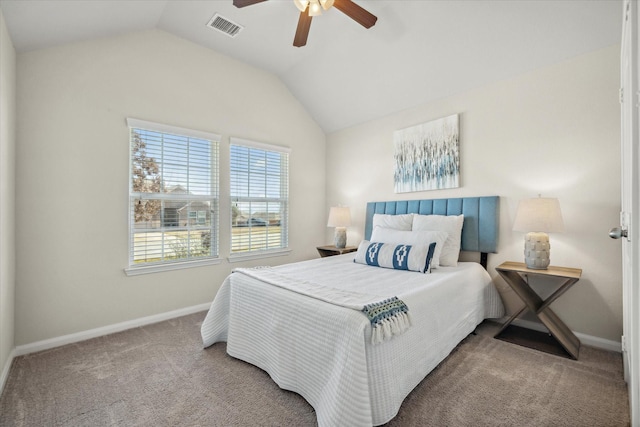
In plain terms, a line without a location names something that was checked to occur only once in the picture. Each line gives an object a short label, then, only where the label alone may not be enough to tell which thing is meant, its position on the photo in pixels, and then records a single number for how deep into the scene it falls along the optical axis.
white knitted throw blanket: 1.58
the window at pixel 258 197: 3.78
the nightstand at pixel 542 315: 2.34
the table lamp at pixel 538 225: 2.43
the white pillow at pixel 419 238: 2.81
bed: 1.51
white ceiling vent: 3.00
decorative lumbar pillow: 2.65
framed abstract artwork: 3.32
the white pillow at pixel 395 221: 3.44
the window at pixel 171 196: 3.02
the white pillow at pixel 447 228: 2.94
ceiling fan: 2.19
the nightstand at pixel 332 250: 4.06
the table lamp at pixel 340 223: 4.14
